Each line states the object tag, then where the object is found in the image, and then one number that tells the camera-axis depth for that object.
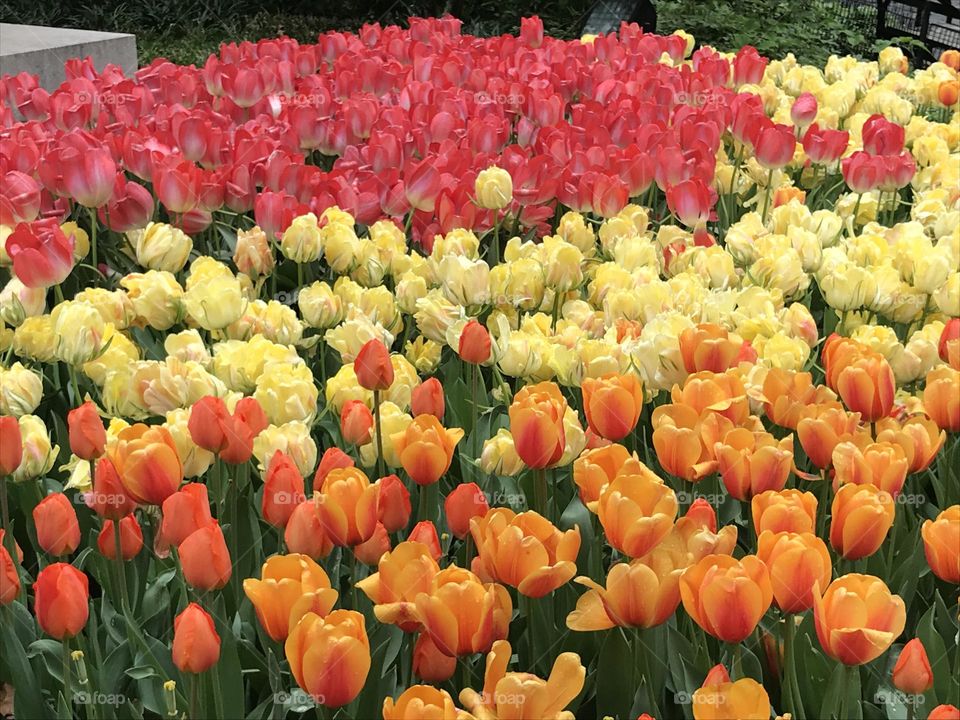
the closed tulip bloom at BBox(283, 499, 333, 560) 1.40
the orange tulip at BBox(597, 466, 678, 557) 1.30
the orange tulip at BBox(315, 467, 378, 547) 1.37
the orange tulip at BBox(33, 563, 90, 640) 1.27
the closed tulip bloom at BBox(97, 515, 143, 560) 1.56
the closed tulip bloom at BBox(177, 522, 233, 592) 1.30
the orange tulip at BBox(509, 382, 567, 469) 1.54
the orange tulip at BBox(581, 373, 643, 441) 1.63
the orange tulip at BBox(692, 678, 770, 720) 1.09
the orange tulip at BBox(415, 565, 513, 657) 1.21
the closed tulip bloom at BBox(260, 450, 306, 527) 1.45
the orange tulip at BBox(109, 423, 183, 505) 1.44
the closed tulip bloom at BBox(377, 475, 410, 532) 1.46
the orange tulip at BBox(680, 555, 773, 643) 1.20
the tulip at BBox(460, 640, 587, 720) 1.11
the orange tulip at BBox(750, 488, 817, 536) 1.31
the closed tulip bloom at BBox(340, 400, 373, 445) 1.69
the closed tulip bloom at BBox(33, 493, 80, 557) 1.48
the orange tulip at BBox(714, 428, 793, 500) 1.49
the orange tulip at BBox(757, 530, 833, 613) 1.24
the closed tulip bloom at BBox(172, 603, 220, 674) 1.20
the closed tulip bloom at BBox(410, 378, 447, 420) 1.73
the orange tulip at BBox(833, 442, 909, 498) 1.48
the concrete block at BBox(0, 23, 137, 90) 6.54
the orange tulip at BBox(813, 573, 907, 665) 1.18
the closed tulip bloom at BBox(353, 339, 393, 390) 1.70
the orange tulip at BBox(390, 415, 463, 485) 1.54
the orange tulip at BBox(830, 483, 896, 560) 1.37
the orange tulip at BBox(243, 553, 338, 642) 1.25
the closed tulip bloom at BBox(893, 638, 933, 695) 1.21
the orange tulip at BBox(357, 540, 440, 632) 1.25
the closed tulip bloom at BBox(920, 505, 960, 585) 1.37
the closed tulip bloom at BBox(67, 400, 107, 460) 1.54
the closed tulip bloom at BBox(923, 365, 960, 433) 1.73
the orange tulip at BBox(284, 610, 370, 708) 1.14
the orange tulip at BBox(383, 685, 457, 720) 1.07
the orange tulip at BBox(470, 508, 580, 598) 1.31
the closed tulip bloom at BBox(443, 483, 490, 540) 1.46
